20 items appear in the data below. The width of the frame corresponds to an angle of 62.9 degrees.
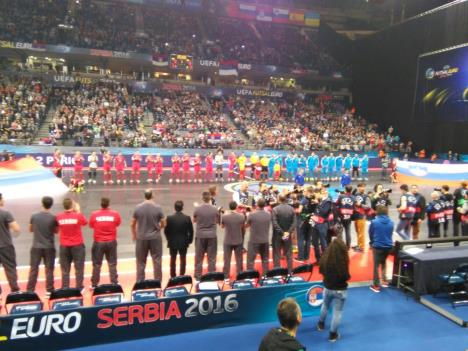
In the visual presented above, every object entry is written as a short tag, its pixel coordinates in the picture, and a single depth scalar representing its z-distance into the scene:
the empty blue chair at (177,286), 6.61
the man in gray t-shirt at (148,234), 7.93
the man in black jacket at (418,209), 10.99
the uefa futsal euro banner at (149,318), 5.54
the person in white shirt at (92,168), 20.00
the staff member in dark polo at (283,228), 8.74
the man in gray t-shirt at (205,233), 8.39
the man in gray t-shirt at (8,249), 7.37
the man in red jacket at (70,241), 7.42
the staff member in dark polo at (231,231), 8.46
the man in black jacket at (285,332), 3.39
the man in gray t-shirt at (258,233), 8.50
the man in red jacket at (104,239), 7.64
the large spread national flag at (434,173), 24.59
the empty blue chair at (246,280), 7.12
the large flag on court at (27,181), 16.66
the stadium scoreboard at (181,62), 36.22
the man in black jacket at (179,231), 8.22
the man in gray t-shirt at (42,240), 7.36
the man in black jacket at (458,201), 11.59
